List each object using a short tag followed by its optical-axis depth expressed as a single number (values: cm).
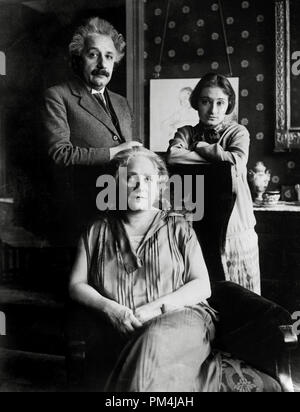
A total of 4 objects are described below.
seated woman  151
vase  199
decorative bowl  203
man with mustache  189
